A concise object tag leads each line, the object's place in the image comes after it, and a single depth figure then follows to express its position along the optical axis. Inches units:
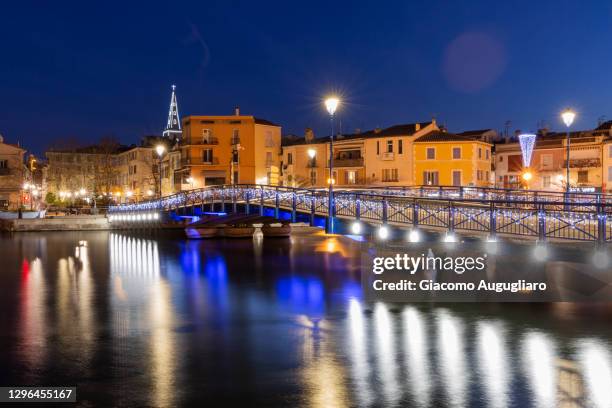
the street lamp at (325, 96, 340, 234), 1186.0
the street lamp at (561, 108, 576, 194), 1354.6
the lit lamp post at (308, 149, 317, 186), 3320.1
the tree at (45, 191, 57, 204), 4113.4
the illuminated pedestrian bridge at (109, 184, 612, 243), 867.4
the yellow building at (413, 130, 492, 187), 2851.9
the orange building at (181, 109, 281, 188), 3489.2
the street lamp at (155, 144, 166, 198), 2119.8
